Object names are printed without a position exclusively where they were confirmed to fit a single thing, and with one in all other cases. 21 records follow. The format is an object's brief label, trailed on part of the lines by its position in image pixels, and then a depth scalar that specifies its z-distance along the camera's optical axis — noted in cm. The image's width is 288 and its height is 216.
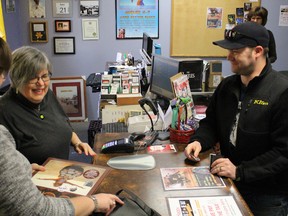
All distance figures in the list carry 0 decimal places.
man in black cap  161
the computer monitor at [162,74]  269
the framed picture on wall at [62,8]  466
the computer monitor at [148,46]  364
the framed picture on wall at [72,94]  494
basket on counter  188
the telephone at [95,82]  373
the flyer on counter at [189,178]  138
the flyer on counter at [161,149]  175
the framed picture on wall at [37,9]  464
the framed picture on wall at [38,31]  470
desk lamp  218
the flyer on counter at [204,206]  120
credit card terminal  172
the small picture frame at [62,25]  473
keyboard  223
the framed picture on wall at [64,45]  479
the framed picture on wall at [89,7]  469
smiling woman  174
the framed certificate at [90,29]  476
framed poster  476
